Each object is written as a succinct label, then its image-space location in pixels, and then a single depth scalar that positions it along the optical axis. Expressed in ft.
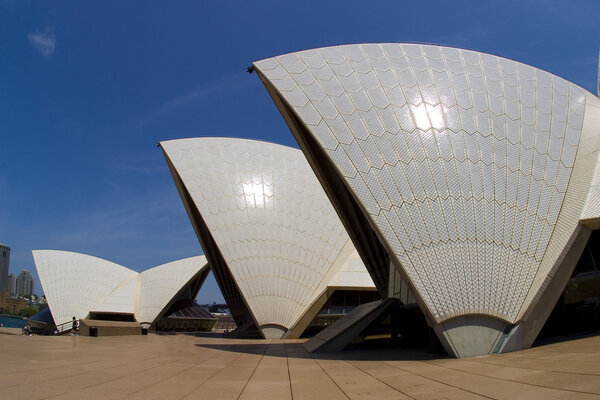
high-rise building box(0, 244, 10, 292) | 503.20
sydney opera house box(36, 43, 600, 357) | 33.19
